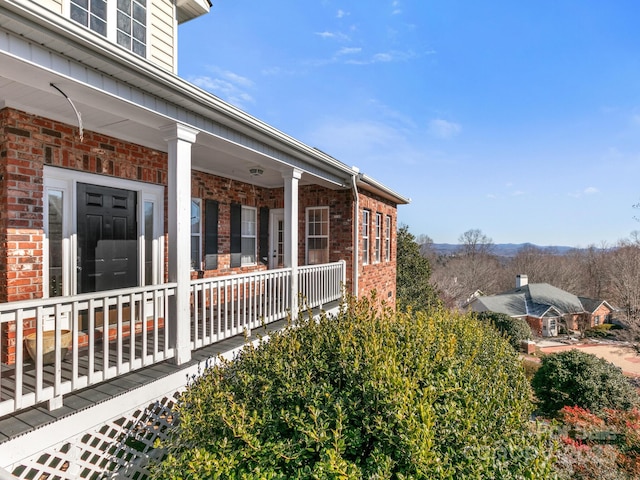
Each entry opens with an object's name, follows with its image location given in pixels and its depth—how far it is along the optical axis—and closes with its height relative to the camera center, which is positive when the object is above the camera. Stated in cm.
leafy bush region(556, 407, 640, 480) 424 -306
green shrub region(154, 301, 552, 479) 231 -138
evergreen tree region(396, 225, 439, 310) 1950 -177
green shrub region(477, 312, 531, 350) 2158 -558
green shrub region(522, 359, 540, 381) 1668 -672
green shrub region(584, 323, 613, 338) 2830 -793
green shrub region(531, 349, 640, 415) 965 -434
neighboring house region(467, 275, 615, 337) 3066 -625
